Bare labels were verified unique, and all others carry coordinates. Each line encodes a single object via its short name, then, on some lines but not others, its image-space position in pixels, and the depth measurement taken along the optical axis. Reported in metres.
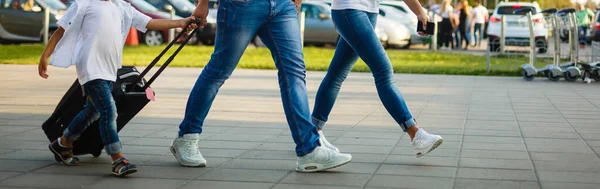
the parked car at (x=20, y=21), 24.91
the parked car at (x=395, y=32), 29.12
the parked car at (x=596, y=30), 28.98
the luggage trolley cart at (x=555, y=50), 15.58
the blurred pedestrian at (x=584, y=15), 30.56
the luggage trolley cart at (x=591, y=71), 15.42
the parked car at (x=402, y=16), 30.52
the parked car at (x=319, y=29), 28.70
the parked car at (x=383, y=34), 28.73
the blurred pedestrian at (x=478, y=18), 32.16
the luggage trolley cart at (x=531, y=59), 15.58
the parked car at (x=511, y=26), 29.05
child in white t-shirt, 5.75
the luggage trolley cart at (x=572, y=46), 15.45
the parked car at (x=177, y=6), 28.70
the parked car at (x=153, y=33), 27.42
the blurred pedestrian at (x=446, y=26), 30.23
